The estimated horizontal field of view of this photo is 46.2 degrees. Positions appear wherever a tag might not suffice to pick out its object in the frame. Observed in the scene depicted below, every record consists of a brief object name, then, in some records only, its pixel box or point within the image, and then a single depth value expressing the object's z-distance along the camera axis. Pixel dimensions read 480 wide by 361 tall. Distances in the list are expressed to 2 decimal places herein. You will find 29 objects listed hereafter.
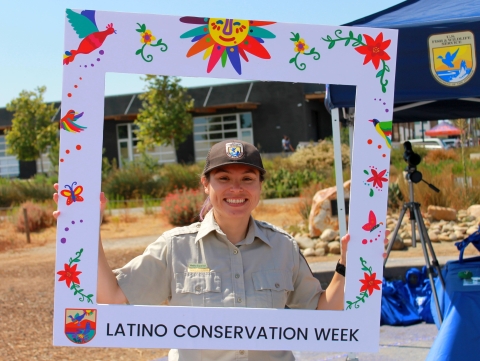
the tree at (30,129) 24.78
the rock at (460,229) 8.90
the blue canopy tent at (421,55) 3.65
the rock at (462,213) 9.69
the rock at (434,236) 8.67
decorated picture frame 2.04
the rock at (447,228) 8.99
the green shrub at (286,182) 13.95
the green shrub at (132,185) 15.01
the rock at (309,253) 8.25
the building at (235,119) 20.84
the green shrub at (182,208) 11.44
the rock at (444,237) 8.69
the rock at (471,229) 8.75
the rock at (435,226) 9.05
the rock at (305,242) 8.58
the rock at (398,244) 8.16
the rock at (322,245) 8.36
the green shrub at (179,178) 14.80
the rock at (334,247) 8.21
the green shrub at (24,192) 15.98
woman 2.12
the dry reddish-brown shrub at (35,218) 12.04
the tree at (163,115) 22.94
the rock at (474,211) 9.54
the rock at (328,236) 8.62
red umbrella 34.94
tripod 4.41
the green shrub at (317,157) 17.17
